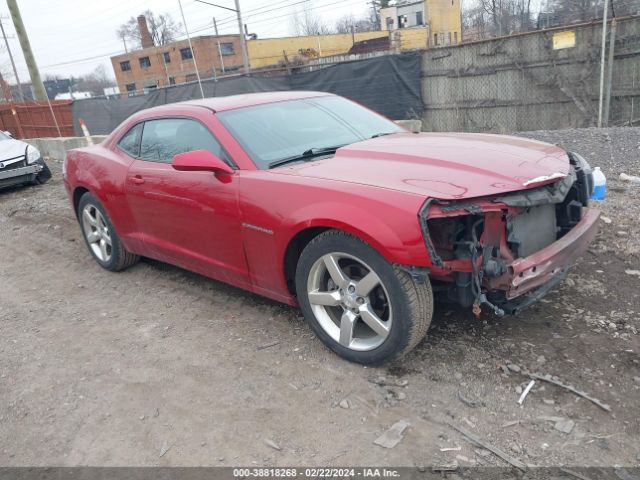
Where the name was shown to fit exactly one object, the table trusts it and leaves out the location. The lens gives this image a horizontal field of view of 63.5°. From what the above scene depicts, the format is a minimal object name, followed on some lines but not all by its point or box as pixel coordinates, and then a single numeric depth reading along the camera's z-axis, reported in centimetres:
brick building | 5431
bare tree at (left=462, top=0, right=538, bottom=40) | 2572
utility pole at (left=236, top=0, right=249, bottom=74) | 2386
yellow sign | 1012
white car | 991
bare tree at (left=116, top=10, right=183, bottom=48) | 6894
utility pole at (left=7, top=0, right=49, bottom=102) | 1875
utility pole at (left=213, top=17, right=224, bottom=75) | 4609
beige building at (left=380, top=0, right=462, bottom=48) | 3744
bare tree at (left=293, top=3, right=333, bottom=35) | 6762
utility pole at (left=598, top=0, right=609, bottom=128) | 920
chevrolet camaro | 268
